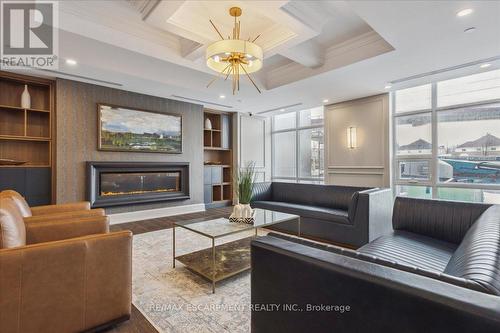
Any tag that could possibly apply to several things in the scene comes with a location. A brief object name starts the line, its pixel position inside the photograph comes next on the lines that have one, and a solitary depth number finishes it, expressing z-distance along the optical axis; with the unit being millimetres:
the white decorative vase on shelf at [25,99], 3939
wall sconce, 5332
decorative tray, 2766
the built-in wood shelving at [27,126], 3918
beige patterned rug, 1762
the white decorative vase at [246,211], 2857
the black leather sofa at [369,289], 745
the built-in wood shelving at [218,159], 6480
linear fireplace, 4457
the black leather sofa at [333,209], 3166
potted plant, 2857
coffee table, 2334
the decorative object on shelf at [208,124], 6504
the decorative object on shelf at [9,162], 3729
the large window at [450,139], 3941
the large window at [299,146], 6496
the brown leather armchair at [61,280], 1364
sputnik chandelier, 2420
